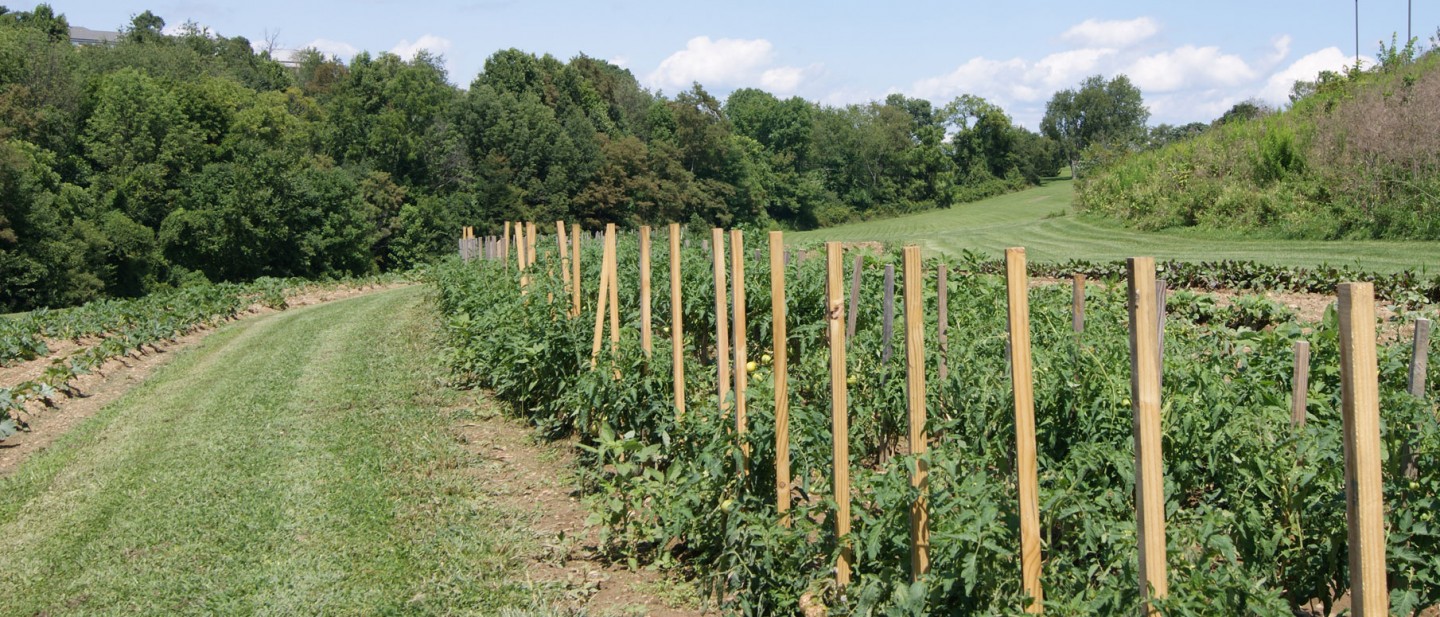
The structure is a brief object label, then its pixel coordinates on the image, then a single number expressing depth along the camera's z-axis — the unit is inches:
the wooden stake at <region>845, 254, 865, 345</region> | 310.0
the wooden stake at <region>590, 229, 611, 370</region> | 303.4
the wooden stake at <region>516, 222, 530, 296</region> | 426.6
